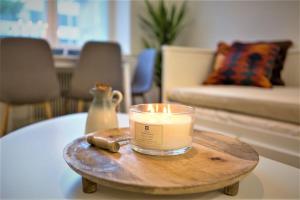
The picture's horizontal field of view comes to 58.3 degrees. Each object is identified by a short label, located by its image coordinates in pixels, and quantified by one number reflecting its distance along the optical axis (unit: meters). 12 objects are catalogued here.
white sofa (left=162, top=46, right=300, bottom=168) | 1.22
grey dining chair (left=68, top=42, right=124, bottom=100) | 2.18
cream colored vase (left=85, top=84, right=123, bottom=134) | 0.80
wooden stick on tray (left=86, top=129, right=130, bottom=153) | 0.56
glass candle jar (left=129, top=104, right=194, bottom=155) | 0.53
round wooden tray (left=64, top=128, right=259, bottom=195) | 0.42
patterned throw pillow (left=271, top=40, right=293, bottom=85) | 1.94
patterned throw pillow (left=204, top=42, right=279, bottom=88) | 1.84
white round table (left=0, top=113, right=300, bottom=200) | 0.47
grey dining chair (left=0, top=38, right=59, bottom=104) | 1.90
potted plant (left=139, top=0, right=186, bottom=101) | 2.94
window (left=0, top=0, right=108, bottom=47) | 2.59
